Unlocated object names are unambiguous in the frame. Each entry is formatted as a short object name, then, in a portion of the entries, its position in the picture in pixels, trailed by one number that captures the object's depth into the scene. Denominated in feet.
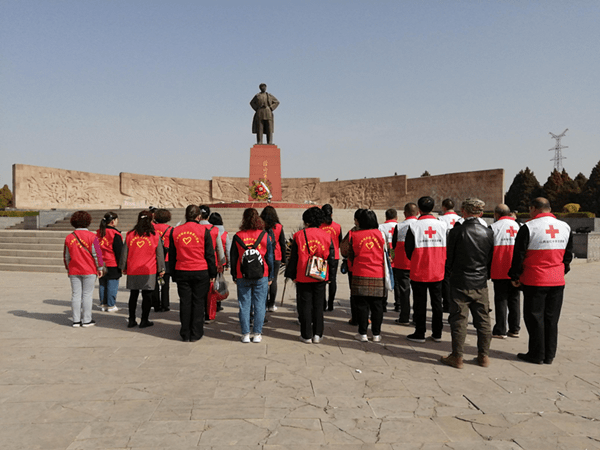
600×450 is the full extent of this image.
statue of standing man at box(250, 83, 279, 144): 60.75
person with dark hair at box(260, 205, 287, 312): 16.49
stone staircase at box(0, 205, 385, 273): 32.68
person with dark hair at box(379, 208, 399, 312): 17.80
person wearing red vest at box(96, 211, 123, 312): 18.65
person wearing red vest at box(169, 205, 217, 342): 13.79
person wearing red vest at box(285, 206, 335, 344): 13.62
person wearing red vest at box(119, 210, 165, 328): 15.38
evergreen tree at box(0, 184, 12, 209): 124.98
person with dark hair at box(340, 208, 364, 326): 14.08
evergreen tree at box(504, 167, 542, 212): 106.93
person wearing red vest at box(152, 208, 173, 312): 16.94
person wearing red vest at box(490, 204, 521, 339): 14.57
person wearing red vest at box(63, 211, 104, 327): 15.56
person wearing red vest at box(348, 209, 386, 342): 13.46
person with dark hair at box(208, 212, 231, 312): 17.40
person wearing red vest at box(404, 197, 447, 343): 13.94
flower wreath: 60.64
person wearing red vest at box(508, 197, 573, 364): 11.69
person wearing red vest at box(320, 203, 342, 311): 16.43
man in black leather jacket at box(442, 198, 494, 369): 11.41
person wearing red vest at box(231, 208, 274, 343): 13.58
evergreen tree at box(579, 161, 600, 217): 91.86
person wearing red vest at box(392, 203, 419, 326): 16.34
